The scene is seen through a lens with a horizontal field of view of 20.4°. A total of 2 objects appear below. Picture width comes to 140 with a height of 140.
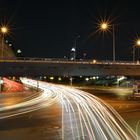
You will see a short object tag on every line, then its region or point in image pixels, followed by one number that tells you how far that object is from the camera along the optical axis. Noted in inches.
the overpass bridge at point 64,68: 2849.4
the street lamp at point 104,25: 2328.7
